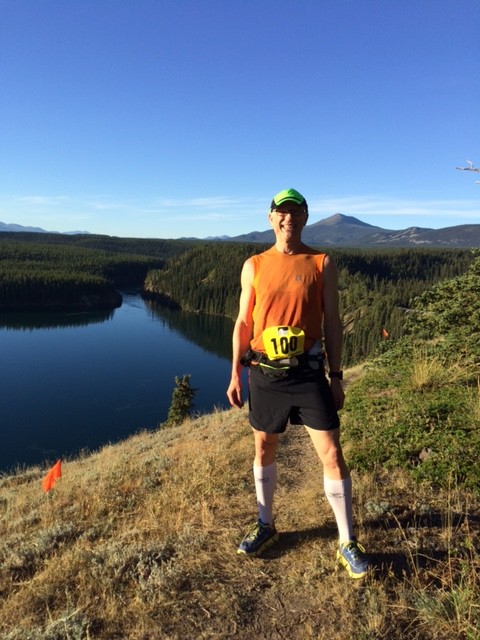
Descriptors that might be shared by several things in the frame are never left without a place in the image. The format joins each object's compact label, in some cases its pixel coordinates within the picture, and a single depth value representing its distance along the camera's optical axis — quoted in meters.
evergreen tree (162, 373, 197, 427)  28.87
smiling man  3.35
